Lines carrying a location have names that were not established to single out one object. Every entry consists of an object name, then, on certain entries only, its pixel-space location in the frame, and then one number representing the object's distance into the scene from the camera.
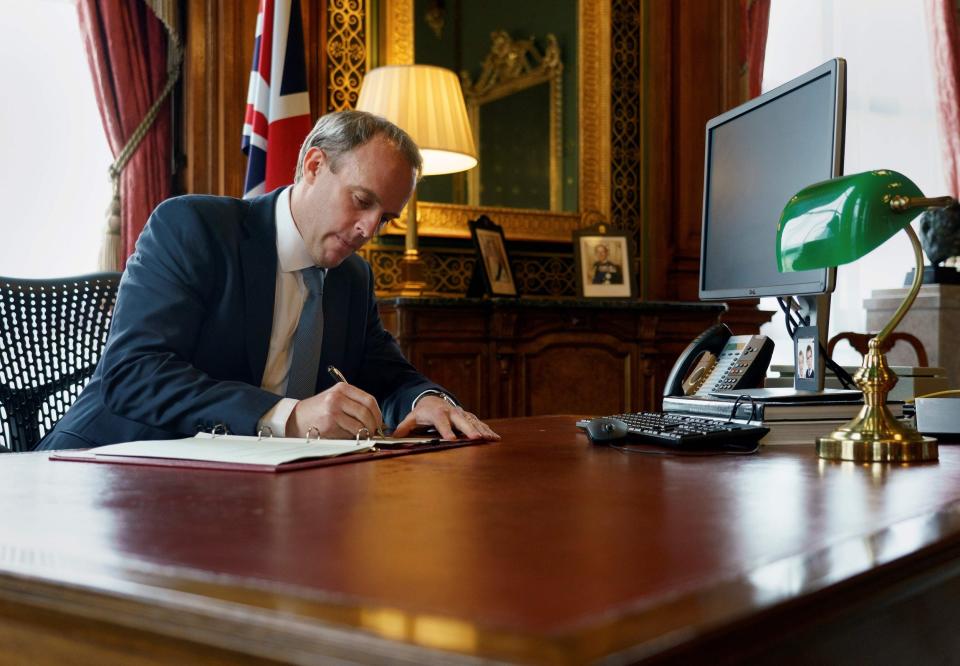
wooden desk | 0.50
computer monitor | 1.64
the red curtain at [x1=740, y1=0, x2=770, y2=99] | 4.97
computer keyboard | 1.39
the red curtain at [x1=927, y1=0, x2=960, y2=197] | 5.90
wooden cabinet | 3.57
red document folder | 1.15
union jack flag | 3.48
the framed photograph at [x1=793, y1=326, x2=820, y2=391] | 1.66
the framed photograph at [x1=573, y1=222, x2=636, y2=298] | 4.16
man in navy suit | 1.63
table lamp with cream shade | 3.40
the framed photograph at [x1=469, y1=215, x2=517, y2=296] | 3.85
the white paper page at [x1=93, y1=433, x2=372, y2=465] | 1.21
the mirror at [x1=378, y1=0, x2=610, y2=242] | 4.21
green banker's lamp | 1.27
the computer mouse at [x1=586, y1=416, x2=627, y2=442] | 1.46
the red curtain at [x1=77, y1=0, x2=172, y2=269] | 3.56
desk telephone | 1.78
